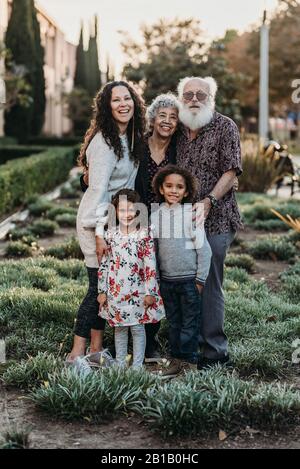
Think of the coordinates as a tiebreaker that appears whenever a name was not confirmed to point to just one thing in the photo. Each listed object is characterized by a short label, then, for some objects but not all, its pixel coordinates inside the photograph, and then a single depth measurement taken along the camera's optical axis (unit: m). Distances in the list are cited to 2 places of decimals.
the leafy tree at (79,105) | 41.59
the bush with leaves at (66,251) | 8.89
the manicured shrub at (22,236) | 9.83
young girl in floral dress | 4.86
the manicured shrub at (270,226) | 11.66
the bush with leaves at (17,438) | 3.62
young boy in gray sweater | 4.82
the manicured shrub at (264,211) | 12.14
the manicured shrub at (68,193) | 16.39
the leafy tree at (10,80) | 18.64
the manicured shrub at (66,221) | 12.03
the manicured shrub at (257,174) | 15.79
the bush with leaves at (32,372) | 4.58
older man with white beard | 4.88
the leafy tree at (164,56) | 28.44
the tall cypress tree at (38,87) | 33.00
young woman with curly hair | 4.86
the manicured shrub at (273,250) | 9.33
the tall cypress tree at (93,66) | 45.84
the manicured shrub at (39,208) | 13.12
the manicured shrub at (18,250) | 9.21
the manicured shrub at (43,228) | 10.98
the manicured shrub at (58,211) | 12.69
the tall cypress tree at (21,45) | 30.16
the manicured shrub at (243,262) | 8.58
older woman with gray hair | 4.93
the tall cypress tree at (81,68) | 45.53
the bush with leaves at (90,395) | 4.06
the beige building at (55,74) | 42.47
